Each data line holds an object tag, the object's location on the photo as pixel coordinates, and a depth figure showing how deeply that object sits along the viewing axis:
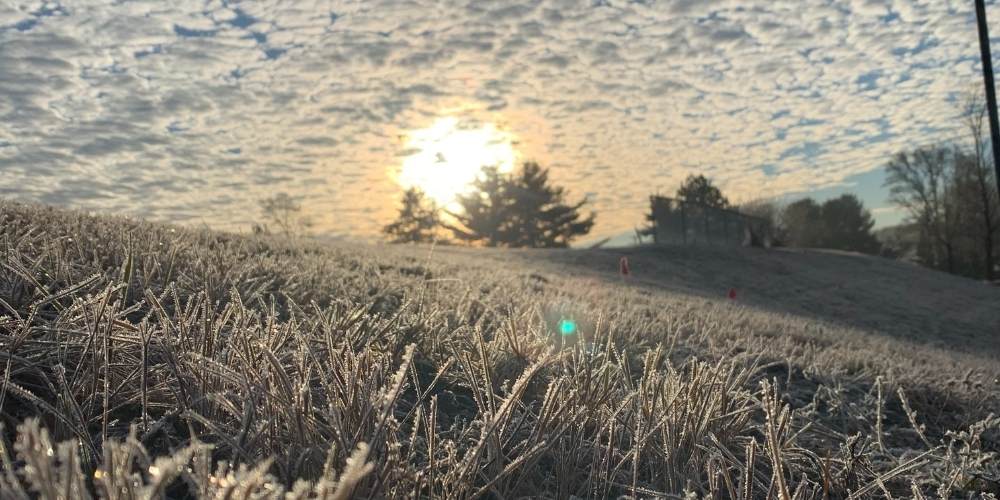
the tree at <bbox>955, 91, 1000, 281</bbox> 39.50
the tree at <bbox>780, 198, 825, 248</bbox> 56.69
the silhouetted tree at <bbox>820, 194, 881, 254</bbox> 57.03
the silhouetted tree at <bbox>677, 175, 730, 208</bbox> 58.09
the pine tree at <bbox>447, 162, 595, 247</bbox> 49.38
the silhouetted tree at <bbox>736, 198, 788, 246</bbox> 58.63
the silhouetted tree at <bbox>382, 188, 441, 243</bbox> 57.88
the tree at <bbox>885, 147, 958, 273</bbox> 46.69
